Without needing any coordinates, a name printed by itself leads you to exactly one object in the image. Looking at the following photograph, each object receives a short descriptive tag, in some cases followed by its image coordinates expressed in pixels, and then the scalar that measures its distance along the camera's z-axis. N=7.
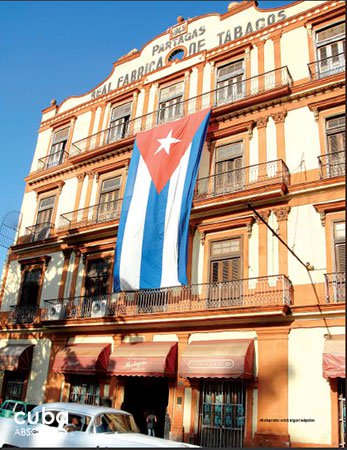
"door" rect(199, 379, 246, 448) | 13.13
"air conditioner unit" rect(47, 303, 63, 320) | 18.39
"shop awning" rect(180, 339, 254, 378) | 12.85
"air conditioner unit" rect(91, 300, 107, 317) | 17.15
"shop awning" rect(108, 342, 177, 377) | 14.26
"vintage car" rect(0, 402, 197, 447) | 8.10
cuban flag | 13.92
